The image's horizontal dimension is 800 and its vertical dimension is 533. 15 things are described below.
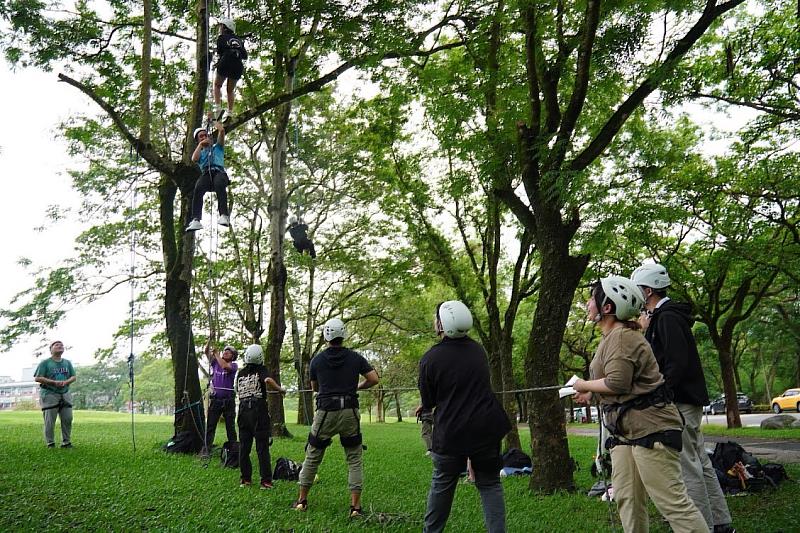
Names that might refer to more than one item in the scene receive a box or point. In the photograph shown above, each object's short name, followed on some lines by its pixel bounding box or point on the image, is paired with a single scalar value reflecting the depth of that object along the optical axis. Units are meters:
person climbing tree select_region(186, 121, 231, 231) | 8.33
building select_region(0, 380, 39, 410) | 81.62
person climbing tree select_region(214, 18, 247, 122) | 8.47
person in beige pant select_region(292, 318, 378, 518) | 6.18
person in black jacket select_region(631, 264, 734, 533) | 4.51
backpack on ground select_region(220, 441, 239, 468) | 9.29
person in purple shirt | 9.74
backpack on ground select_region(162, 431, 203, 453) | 10.76
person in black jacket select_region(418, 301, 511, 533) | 4.10
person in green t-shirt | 10.48
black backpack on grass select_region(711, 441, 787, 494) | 6.86
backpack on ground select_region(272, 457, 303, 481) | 8.41
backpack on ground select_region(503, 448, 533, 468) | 9.97
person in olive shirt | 3.45
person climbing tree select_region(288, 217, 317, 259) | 14.13
